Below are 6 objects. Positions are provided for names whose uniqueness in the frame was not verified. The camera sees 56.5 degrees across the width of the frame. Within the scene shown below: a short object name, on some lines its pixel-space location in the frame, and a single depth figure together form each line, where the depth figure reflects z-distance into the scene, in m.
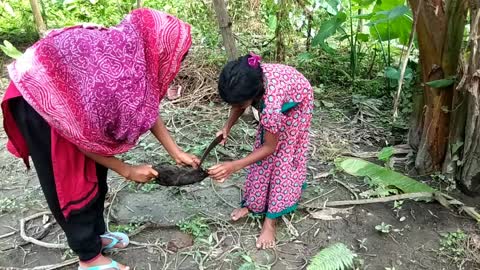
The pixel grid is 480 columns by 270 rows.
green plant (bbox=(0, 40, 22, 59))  3.29
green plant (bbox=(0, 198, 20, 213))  2.43
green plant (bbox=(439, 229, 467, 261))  2.11
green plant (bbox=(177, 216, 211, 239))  2.25
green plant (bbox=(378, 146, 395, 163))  2.36
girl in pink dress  1.79
